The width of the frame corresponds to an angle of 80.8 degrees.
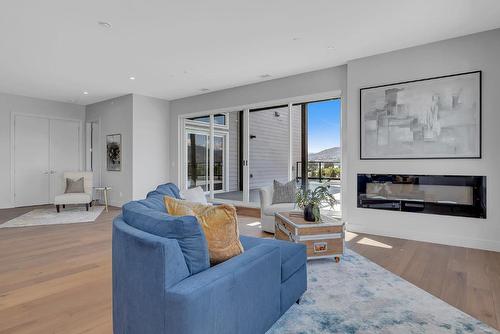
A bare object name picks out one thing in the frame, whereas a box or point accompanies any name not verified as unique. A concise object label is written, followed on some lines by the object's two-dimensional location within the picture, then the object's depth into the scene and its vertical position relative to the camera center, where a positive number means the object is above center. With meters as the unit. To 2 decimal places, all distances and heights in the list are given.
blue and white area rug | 2.01 -1.11
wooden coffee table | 3.21 -0.80
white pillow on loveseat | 3.58 -0.37
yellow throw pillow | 1.71 -0.38
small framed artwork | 7.53 +0.33
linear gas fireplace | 3.92 -0.42
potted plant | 3.38 -0.42
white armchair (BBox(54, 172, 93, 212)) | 6.63 -0.70
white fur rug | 5.50 -1.08
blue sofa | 1.32 -0.58
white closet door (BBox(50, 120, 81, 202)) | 8.04 +0.41
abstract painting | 3.91 +0.67
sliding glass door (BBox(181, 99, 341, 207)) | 5.73 +0.36
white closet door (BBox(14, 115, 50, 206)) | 7.45 +0.10
